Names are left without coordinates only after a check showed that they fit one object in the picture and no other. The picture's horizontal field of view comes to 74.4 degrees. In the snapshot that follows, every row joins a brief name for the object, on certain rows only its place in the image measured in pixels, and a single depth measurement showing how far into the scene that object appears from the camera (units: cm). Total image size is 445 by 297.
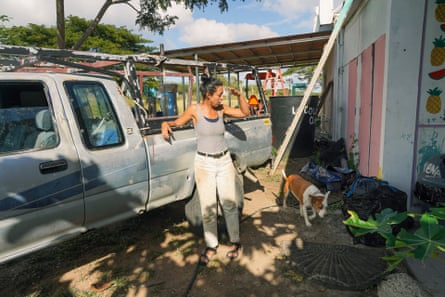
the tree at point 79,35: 2359
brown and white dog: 398
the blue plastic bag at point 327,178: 525
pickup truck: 221
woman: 303
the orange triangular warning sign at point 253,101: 827
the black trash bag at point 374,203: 342
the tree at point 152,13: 951
